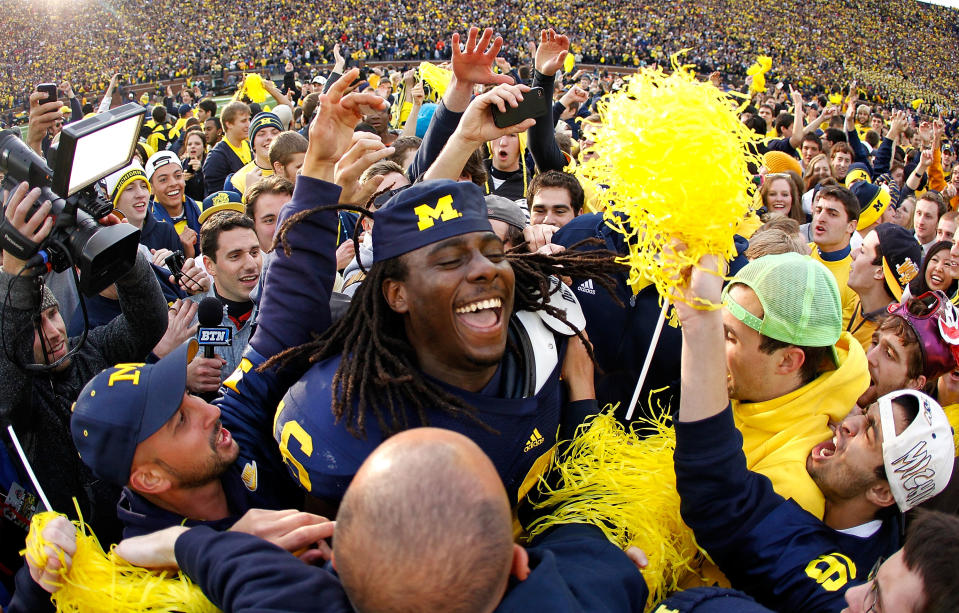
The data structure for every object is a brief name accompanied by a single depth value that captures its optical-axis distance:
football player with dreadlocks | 1.75
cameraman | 2.26
